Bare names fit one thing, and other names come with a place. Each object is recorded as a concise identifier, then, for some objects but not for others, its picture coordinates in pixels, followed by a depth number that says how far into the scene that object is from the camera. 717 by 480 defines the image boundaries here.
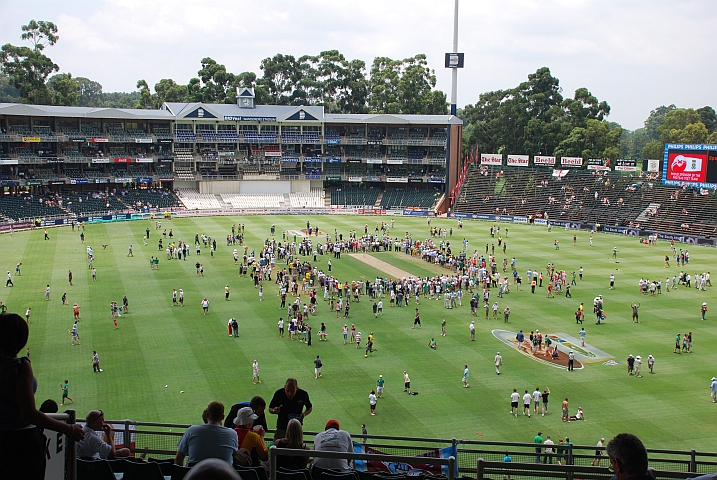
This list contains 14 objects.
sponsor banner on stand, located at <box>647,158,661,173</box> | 83.19
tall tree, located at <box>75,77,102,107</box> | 192.00
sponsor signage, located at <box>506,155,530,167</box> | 91.19
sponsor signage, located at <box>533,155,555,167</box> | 89.75
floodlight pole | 95.50
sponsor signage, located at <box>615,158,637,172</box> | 83.75
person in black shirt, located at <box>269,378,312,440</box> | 10.62
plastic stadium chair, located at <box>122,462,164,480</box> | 8.37
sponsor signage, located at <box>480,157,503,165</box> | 93.19
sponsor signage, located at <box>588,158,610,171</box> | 86.19
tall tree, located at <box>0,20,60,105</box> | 107.00
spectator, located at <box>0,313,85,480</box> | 5.17
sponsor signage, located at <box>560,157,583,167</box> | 87.66
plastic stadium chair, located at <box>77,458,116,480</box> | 8.07
